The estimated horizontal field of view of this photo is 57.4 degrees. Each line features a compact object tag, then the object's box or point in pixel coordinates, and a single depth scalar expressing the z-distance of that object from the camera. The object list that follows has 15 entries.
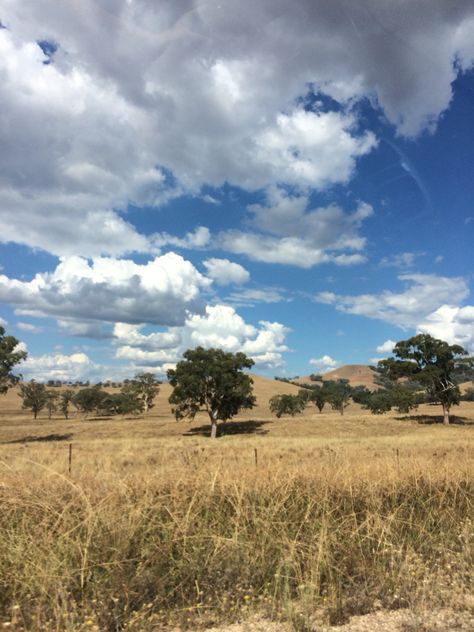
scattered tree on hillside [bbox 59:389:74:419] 87.96
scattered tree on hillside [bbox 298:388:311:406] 99.17
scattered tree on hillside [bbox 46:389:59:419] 84.09
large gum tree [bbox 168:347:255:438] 44.16
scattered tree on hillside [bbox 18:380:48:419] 79.25
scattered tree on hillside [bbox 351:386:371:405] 102.97
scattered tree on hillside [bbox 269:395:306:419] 77.06
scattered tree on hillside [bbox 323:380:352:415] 87.86
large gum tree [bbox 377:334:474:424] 47.72
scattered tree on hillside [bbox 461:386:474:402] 106.09
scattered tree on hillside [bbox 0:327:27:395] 36.17
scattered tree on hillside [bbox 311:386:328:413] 91.96
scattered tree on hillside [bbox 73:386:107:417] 87.38
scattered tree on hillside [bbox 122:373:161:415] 84.44
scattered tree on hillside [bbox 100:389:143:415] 81.94
